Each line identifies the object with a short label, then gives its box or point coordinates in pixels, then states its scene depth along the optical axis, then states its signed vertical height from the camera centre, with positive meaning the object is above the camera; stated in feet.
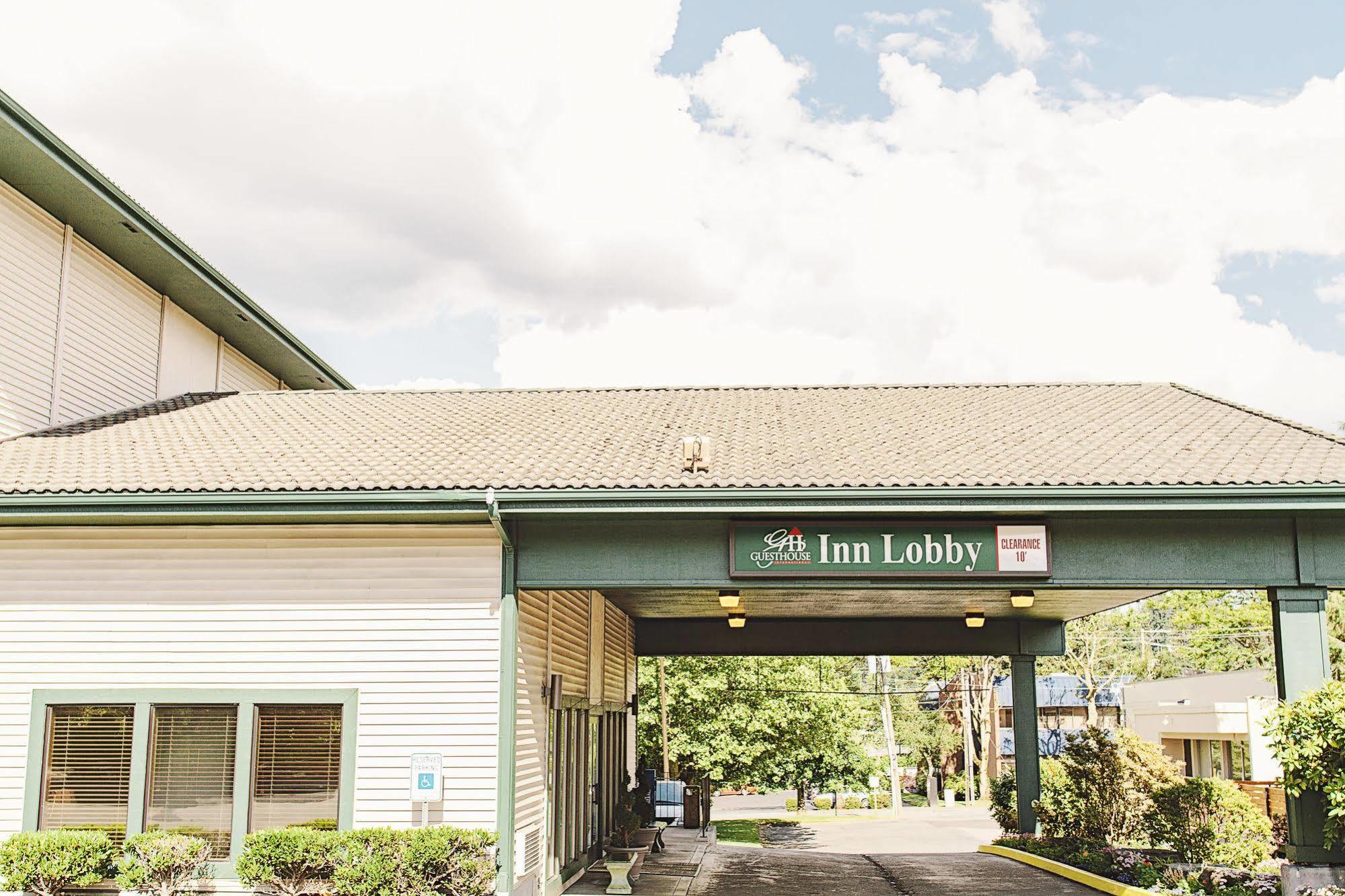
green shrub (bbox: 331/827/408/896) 36.37 -5.40
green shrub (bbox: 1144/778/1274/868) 53.42 -6.36
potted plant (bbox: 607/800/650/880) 52.54 -7.30
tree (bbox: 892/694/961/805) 200.95 -8.63
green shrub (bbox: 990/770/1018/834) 81.61 -8.42
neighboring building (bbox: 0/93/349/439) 48.78 +17.76
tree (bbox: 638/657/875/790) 110.63 -3.28
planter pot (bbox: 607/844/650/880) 52.31 -7.37
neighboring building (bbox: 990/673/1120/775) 184.85 -4.62
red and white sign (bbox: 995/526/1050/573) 39.60 +4.18
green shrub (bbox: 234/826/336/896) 37.35 -5.41
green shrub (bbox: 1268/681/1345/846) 36.99 -1.99
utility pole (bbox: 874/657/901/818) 159.84 -6.84
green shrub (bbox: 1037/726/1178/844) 63.62 -5.25
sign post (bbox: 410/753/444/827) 38.29 -3.08
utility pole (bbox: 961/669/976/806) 183.21 -10.01
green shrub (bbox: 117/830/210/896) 37.76 -5.61
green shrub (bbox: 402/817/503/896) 36.52 -5.43
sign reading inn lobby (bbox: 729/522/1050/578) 39.73 +4.15
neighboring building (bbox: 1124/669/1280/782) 95.09 -3.71
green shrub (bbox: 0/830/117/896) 37.45 -5.49
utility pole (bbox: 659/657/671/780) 109.81 -2.01
